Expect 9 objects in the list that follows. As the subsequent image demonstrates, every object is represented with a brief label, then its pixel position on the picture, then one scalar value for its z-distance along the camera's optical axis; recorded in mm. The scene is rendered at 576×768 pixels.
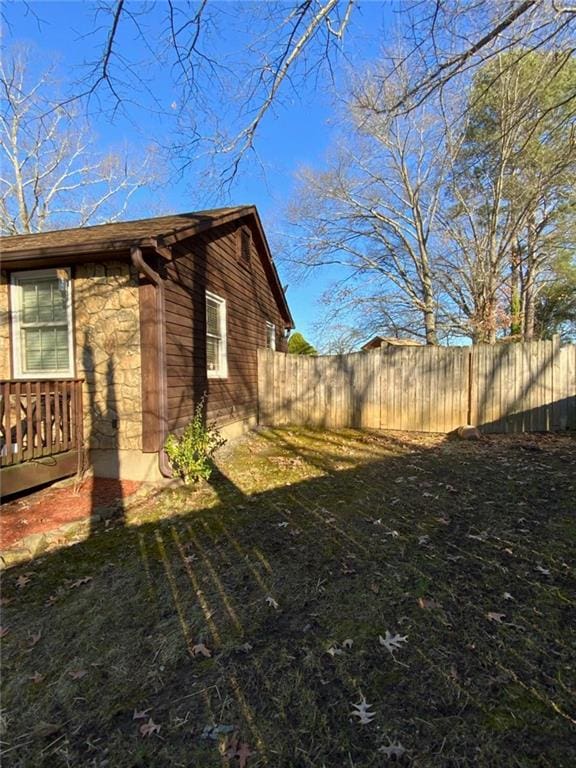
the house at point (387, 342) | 20328
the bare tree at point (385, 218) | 15695
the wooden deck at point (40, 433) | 4375
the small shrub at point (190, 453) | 5289
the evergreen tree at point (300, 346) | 22666
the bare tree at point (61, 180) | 17391
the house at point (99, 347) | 4980
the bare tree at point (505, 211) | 12516
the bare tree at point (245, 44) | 3422
